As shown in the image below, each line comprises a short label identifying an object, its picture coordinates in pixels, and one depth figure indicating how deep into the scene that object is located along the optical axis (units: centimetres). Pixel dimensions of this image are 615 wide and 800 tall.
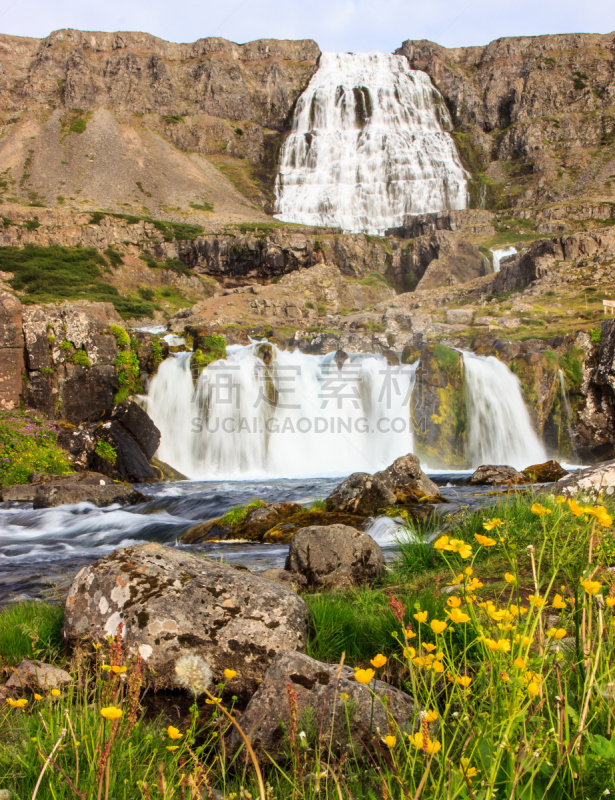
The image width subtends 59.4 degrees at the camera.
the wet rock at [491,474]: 1316
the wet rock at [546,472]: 1164
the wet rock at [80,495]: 1198
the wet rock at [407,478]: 1041
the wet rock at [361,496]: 937
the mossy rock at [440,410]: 2028
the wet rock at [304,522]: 852
